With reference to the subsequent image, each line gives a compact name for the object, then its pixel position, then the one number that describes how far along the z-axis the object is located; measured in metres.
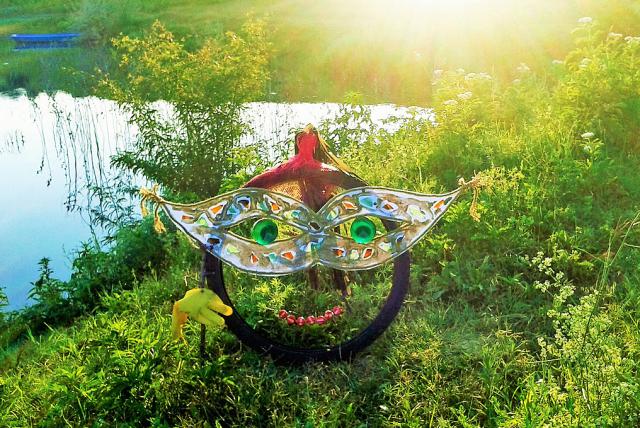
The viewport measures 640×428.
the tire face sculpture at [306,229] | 3.15
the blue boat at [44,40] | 16.50
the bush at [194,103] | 6.14
